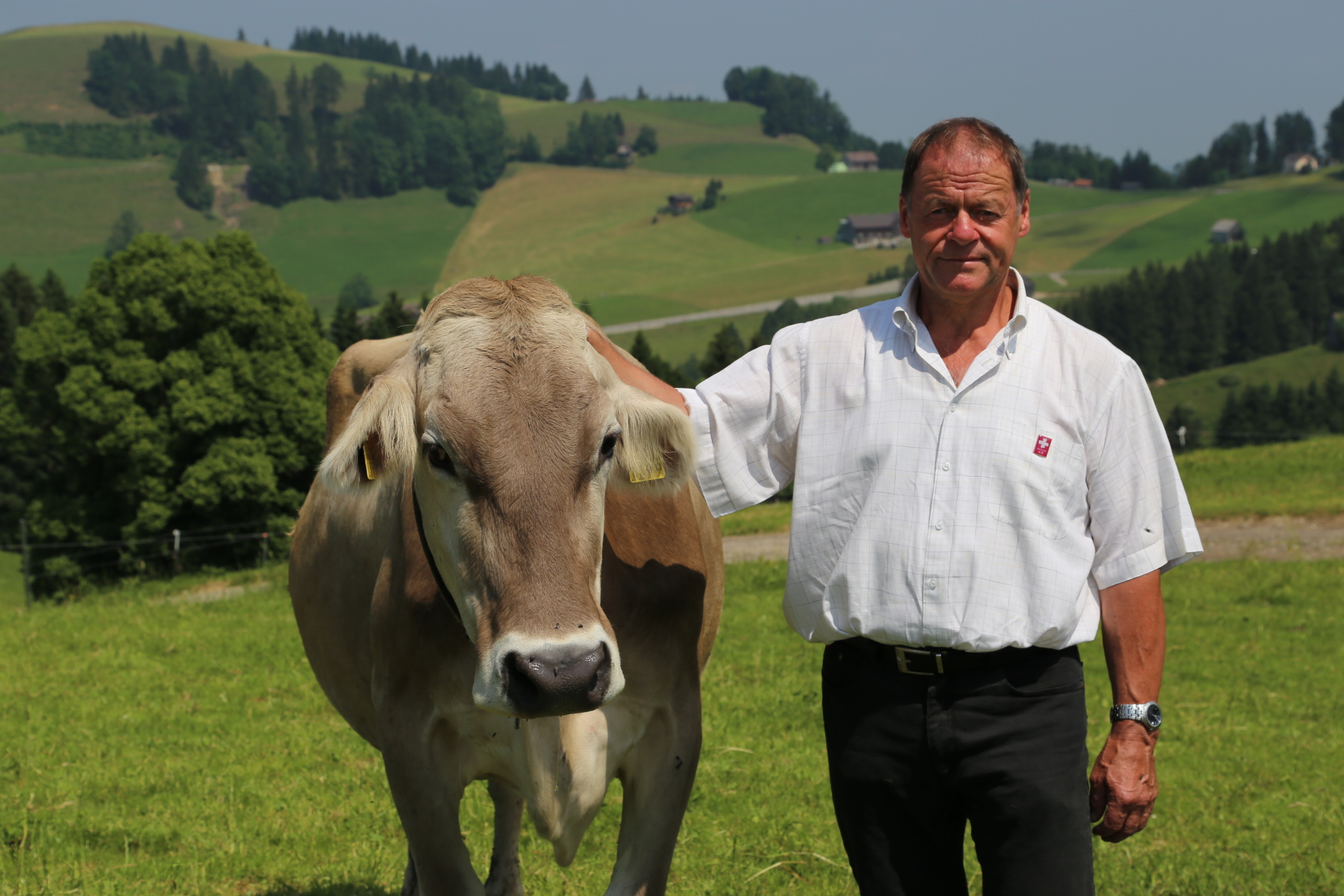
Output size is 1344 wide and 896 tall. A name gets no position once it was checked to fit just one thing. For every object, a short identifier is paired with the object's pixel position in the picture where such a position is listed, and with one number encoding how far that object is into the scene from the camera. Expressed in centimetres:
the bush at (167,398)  3272
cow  286
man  300
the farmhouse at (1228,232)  11612
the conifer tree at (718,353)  5209
